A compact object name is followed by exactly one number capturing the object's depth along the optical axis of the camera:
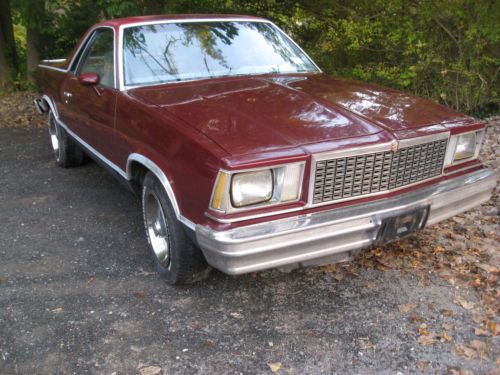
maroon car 2.57
